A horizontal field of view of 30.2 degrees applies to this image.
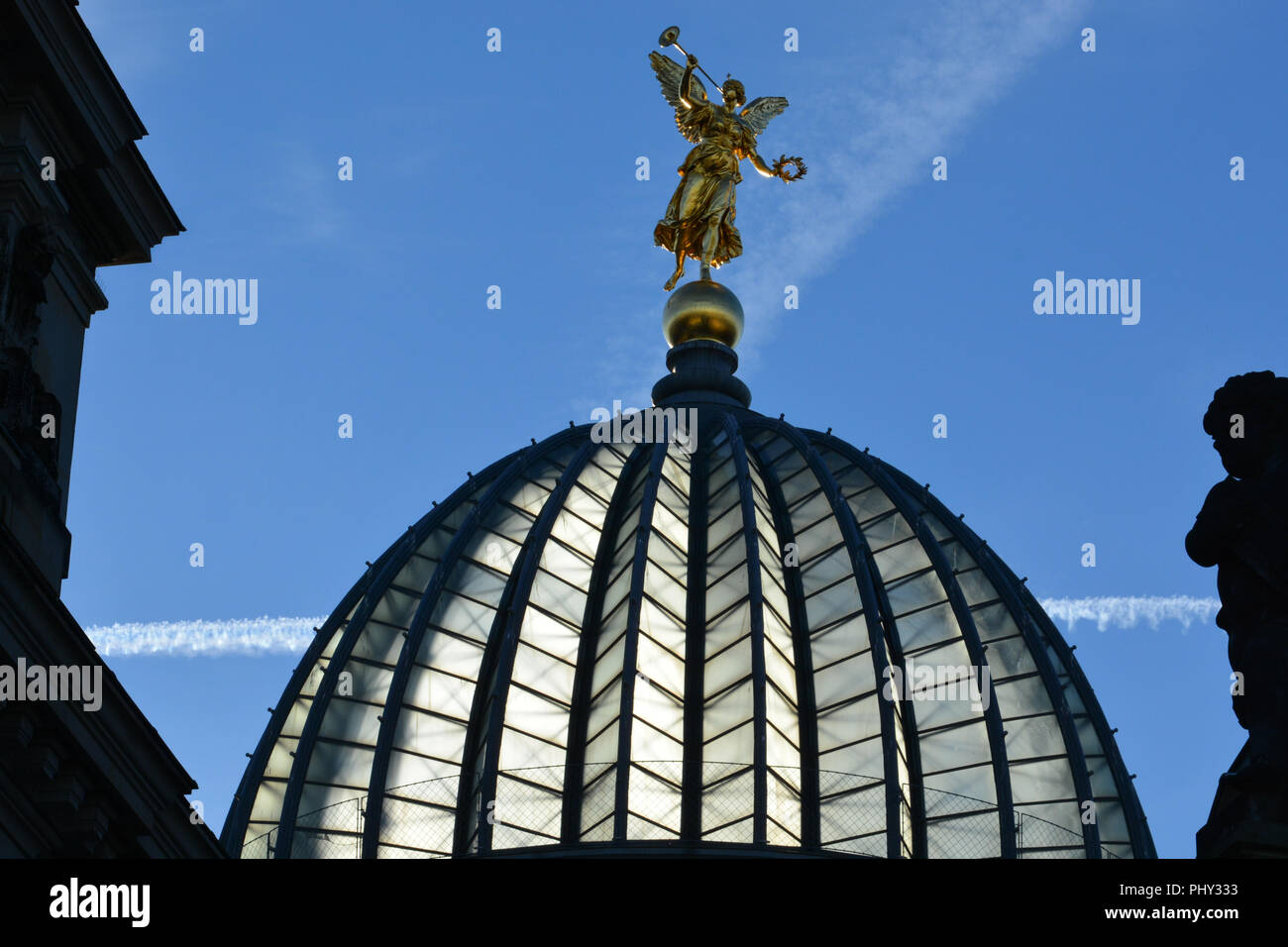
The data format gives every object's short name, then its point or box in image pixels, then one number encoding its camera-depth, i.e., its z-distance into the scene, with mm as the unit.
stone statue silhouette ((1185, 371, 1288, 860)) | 16547
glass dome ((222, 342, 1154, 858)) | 44875
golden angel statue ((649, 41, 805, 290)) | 60812
